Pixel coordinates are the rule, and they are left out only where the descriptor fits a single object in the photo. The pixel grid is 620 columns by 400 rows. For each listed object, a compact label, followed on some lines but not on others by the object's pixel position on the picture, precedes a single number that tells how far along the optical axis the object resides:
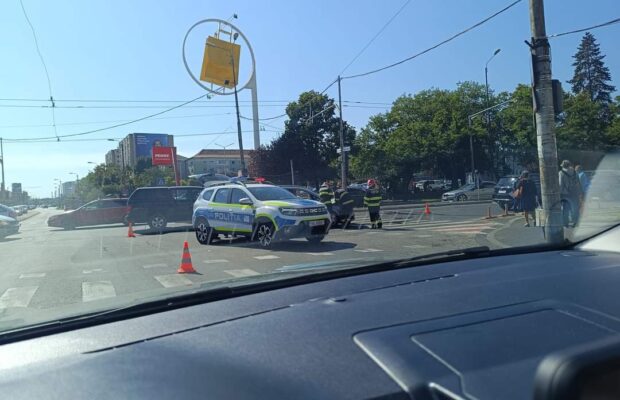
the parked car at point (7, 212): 23.10
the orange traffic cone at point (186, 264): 9.32
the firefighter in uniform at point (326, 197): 18.11
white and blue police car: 12.80
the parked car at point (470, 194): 37.91
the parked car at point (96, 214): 25.05
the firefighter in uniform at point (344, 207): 18.44
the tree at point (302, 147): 47.69
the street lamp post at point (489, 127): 53.10
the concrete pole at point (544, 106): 9.89
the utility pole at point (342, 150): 31.00
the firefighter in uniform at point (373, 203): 17.78
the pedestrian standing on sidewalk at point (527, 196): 14.62
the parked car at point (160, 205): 19.61
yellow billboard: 31.39
